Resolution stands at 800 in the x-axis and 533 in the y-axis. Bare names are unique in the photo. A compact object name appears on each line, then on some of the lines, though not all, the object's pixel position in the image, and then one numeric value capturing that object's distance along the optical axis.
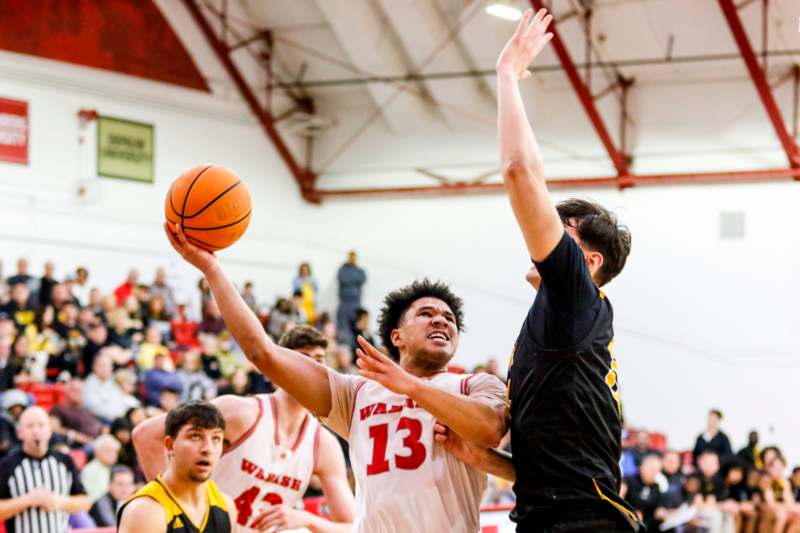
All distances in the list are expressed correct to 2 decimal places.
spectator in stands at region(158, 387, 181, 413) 13.51
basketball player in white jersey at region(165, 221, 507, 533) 4.37
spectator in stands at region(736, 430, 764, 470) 14.09
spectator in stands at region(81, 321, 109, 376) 14.24
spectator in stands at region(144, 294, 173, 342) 16.72
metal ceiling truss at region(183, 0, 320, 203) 21.34
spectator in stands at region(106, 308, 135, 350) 14.99
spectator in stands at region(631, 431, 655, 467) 13.84
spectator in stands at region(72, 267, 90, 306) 17.02
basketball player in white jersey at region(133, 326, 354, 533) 6.60
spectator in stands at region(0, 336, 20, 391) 12.88
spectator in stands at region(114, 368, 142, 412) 13.60
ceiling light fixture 17.39
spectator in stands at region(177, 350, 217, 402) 14.48
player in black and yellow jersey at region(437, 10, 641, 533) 3.81
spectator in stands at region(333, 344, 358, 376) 17.14
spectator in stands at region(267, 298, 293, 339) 18.58
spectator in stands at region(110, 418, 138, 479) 11.13
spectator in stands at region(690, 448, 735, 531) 13.01
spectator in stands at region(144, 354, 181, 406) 14.16
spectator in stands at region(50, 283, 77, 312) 15.09
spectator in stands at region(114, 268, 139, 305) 17.83
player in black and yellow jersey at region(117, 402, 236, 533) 5.93
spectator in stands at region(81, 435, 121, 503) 10.78
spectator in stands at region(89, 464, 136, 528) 9.48
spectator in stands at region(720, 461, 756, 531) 13.25
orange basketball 4.68
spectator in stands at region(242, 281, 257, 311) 18.95
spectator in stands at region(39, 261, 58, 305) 15.51
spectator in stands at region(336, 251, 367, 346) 21.03
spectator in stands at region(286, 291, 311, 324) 18.81
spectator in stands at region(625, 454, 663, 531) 12.71
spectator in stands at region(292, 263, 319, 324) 20.31
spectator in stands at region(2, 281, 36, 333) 14.64
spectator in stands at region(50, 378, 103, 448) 12.39
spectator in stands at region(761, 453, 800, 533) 13.33
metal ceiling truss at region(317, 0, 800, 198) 17.41
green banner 19.80
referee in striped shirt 8.52
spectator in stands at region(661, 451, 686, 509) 12.83
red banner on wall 18.45
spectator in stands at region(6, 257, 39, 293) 15.45
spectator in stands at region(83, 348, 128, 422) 13.22
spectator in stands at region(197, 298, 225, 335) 17.58
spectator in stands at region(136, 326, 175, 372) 14.93
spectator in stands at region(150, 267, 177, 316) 18.00
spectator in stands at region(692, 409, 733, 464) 14.34
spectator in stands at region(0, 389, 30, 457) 11.12
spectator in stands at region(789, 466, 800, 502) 13.97
